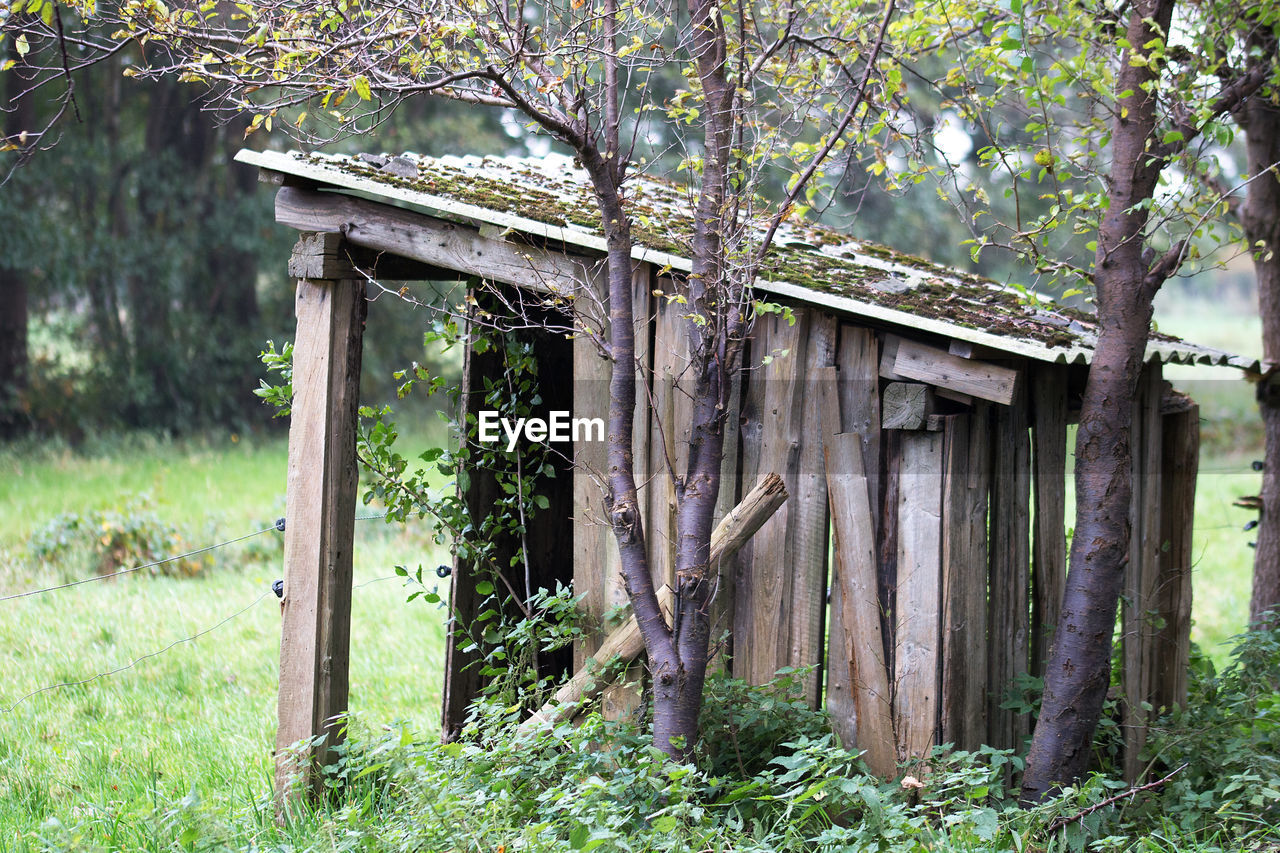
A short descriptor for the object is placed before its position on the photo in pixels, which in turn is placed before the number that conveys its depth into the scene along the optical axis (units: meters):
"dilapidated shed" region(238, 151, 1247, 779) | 4.43
